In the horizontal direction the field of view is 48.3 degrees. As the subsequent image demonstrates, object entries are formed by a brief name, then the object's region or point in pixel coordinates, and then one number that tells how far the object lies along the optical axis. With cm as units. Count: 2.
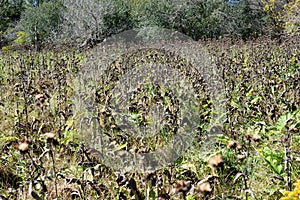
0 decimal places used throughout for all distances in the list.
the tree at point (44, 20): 1708
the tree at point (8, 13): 2422
